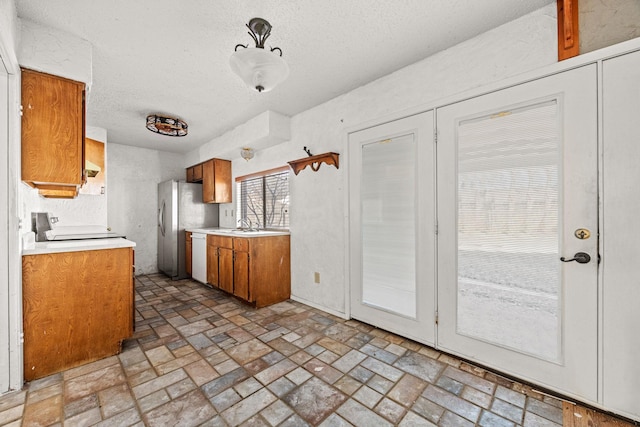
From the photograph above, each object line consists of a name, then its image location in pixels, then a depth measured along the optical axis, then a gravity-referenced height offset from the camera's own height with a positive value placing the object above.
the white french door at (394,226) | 2.25 -0.14
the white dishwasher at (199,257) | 4.22 -0.73
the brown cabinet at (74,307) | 1.84 -0.71
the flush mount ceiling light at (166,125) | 3.41 +1.13
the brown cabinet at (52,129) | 1.84 +0.59
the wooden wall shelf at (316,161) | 2.94 +0.59
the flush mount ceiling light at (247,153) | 4.01 +0.88
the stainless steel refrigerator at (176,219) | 4.71 -0.12
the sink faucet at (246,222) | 4.25 -0.17
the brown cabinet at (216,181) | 4.66 +0.55
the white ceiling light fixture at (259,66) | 1.56 +0.88
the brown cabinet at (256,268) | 3.23 -0.72
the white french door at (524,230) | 1.59 -0.13
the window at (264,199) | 3.89 +0.20
